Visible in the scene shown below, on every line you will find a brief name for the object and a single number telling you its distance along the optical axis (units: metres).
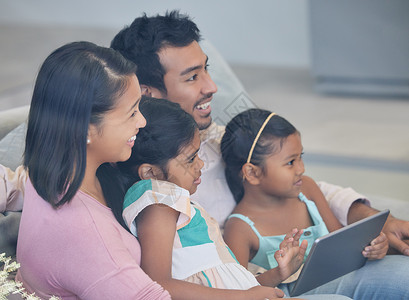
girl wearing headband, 2.32
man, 2.36
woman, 1.92
